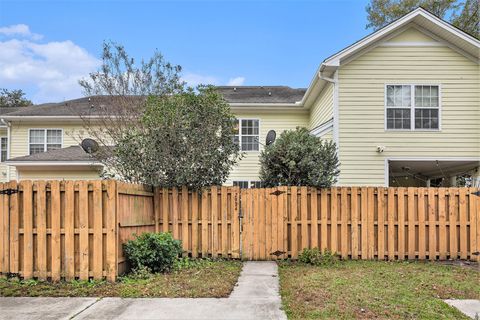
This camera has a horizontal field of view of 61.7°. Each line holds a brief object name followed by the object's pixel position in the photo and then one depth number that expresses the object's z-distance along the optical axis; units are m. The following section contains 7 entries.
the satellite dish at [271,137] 13.11
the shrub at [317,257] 8.49
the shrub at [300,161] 9.09
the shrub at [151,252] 7.08
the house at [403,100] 12.60
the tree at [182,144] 8.93
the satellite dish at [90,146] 12.80
